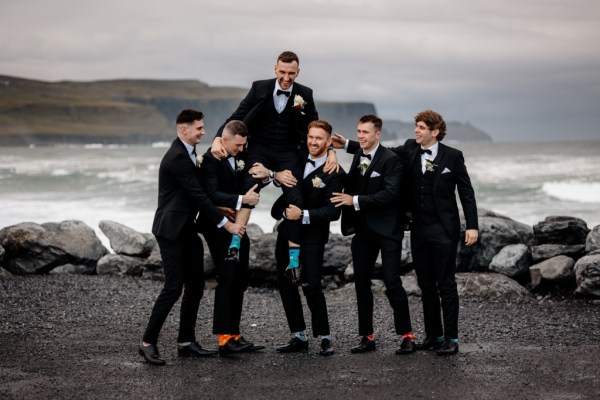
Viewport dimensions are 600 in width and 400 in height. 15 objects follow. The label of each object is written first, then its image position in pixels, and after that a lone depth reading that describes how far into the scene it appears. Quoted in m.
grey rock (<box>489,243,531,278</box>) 11.30
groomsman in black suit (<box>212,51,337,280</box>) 7.55
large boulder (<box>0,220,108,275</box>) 12.54
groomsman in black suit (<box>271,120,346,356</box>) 7.29
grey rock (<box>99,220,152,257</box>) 13.43
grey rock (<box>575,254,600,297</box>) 10.06
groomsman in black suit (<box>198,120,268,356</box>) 7.25
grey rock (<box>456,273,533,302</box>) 10.56
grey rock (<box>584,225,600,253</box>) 11.11
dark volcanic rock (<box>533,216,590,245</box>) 11.88
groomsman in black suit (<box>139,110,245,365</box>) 6.98
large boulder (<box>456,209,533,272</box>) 11.68
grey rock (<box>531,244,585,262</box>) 11.45
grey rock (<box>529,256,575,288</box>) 10.73
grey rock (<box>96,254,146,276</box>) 12.82
